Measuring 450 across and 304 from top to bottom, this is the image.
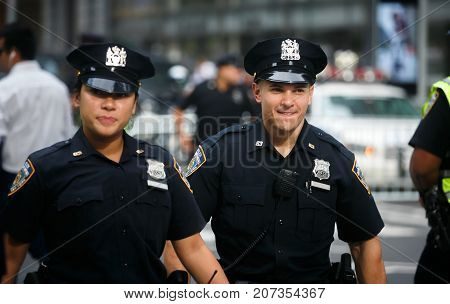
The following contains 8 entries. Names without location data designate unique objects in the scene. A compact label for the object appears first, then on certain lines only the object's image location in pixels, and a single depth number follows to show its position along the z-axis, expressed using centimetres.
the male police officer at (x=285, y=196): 694
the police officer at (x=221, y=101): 1799
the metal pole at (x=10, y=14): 3979
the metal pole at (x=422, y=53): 2657
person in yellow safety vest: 760
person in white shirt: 1138
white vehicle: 2201
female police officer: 600
